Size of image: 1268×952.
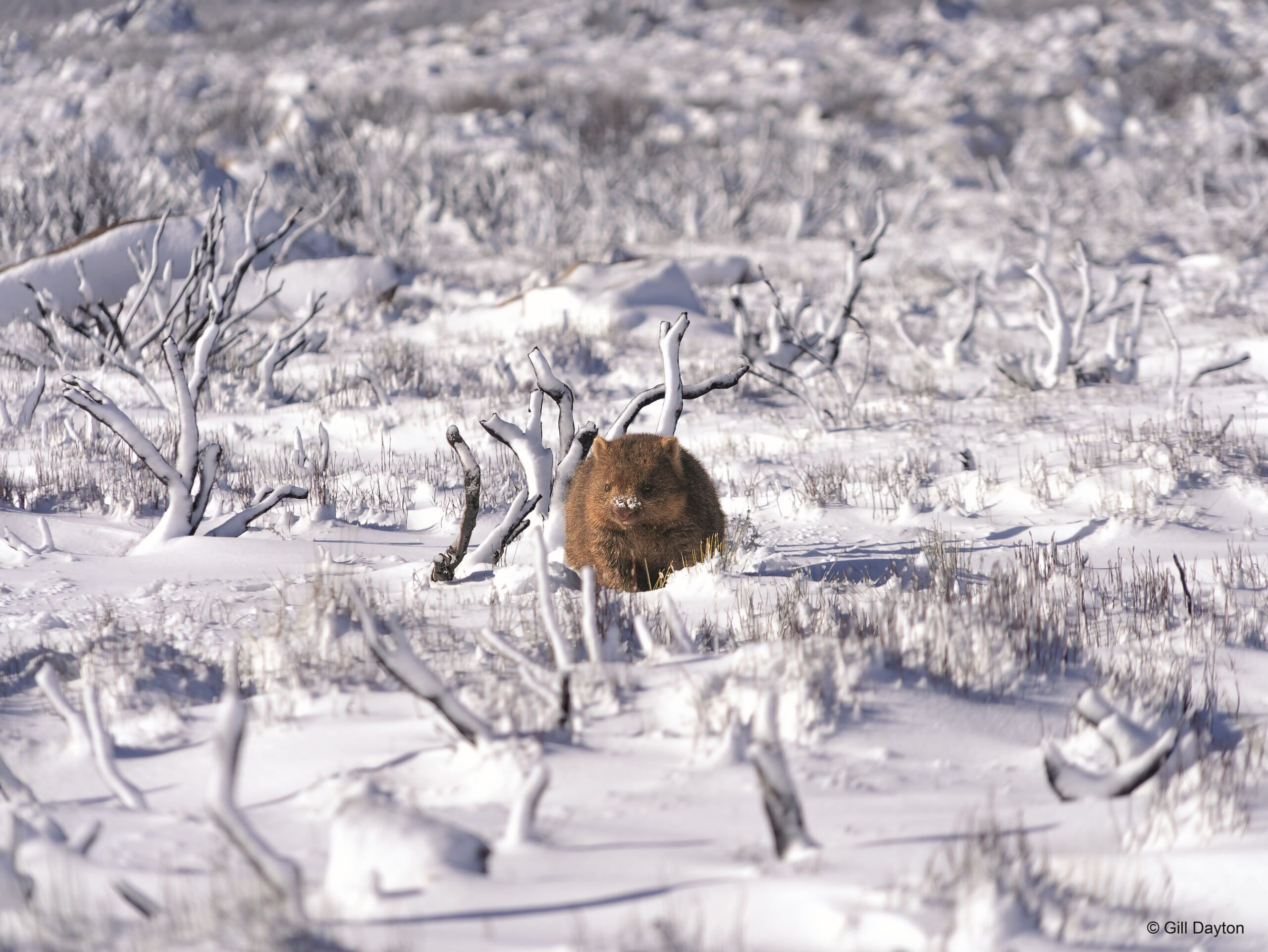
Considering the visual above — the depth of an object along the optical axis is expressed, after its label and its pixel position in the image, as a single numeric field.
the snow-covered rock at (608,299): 24.86
